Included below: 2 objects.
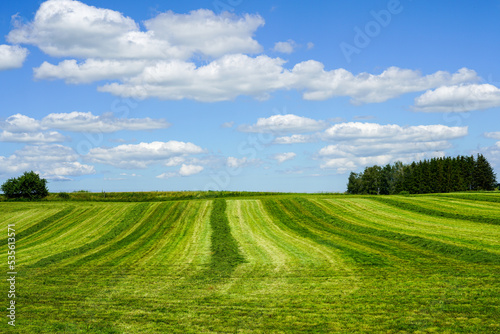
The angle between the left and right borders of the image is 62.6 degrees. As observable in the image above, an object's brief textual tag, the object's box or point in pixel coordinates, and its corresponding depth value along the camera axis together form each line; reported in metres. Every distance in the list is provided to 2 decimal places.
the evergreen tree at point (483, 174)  134.88
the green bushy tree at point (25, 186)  81.69
